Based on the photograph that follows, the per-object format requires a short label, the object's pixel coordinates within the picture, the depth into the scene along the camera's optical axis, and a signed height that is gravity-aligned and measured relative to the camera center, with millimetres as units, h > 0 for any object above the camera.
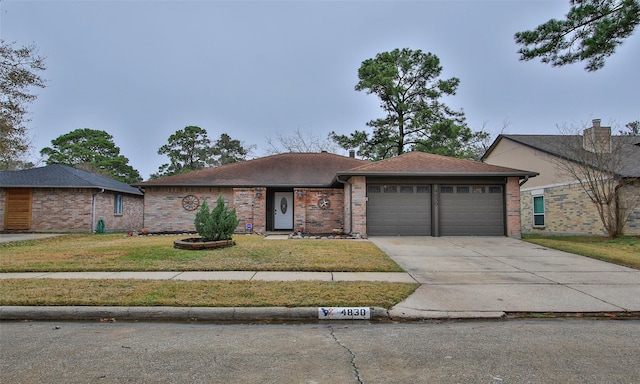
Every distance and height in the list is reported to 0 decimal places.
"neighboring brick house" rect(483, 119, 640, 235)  14648 +1322
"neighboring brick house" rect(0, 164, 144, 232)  17328 +279
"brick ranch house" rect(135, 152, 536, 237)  14109 +546
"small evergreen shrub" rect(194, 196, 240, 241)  10195 -381
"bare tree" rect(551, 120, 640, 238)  14008 +1557
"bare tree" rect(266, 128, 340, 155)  33500 +6308
